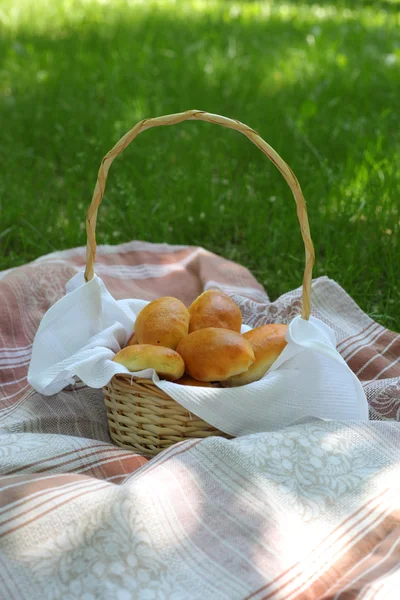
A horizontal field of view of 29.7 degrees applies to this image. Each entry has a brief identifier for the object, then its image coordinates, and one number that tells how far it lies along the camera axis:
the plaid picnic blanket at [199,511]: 1.18
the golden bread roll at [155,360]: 1.56
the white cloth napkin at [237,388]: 1.55
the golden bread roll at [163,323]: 1.65
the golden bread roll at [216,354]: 1.56
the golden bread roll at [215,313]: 1.71
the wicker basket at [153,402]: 1.55
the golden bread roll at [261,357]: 1.67
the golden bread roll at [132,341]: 1.77
